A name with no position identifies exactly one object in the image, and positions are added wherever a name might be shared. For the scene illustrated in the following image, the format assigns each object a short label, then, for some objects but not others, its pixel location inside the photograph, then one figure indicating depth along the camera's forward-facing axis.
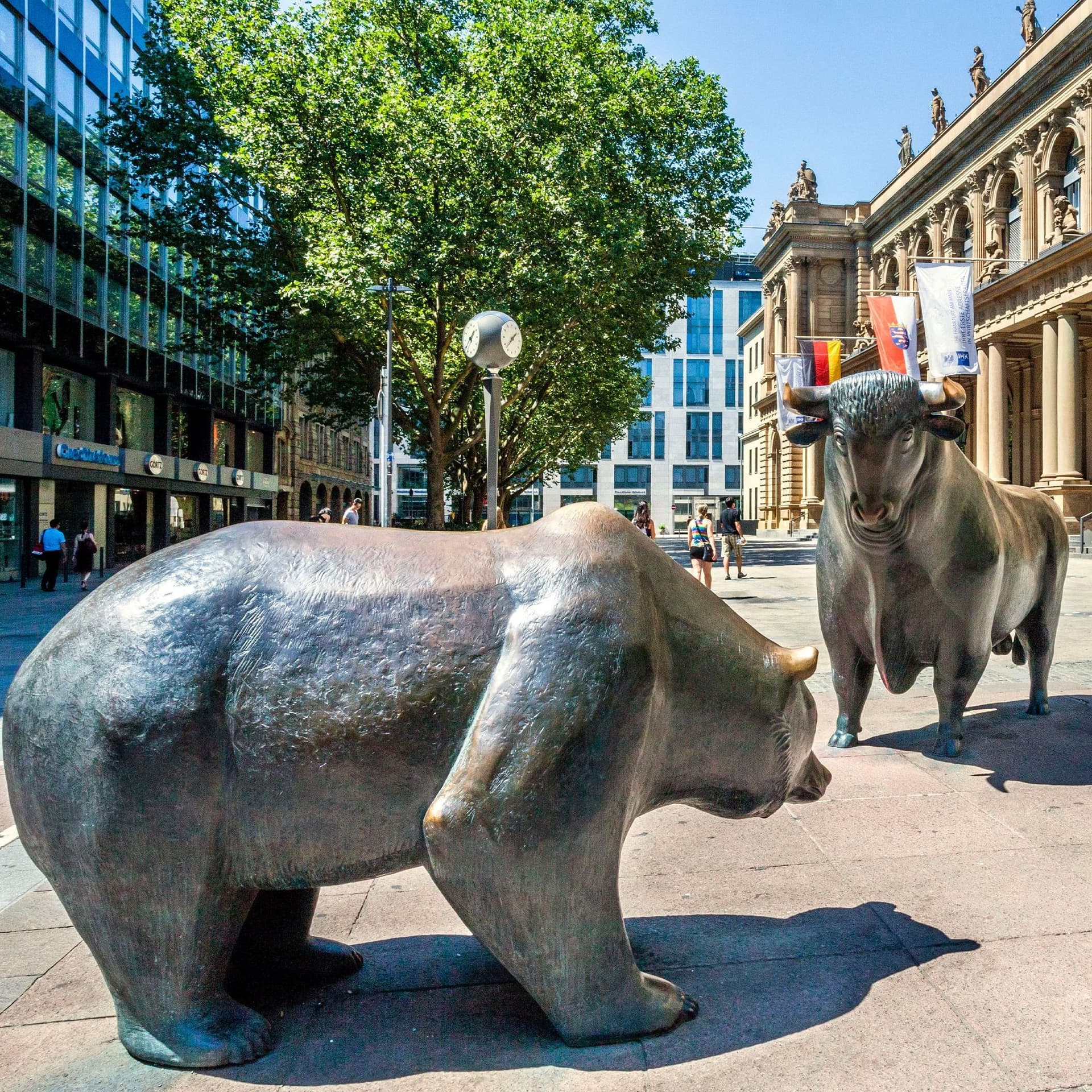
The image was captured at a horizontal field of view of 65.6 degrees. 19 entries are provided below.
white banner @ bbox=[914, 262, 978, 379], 21.38
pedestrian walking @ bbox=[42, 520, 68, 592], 20.17
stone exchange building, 29.55
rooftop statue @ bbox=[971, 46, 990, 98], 38.00
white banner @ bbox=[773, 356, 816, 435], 27.81
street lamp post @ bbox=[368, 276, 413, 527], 18.94
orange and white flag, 22.55
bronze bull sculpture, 4.02
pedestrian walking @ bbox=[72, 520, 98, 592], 20.48
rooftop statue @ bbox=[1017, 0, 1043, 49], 33.94
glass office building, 23.31
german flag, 26.77
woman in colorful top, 16.42
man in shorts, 21.25
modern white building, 87.62
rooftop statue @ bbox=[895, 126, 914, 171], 48.31
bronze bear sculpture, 1.88
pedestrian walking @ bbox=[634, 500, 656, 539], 23.17
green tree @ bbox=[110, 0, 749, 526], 19.06
